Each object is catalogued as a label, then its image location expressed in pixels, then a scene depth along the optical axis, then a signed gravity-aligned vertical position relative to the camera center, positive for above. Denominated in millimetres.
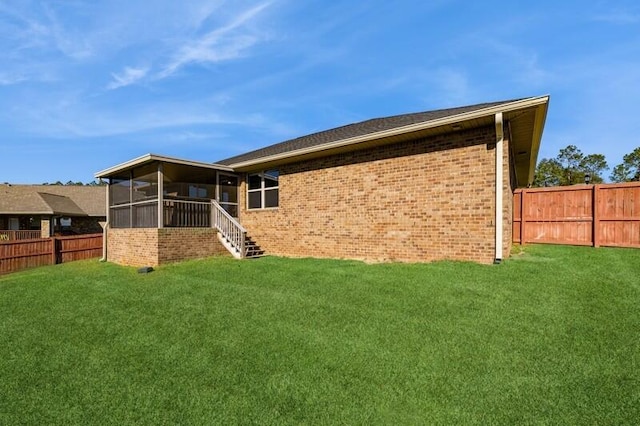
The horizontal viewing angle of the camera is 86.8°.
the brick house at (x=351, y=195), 7336 +424
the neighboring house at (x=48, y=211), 23875 -187
